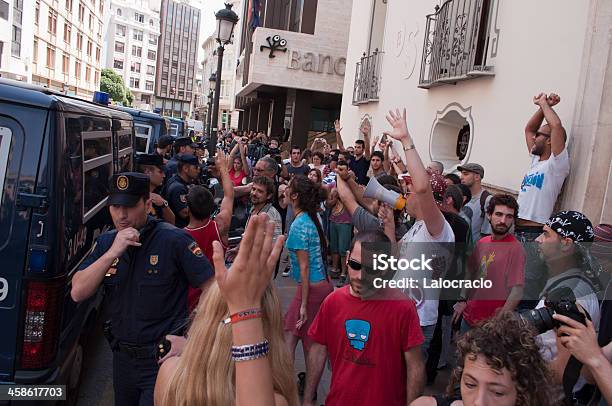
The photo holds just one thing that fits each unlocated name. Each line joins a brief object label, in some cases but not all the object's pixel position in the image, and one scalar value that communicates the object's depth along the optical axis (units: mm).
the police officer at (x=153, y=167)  5770
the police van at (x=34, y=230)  2875
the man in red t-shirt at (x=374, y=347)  2578
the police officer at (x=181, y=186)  5488
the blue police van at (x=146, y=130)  11406
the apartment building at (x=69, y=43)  47812
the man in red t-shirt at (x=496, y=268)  3516
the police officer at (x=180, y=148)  7680
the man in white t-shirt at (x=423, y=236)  3207
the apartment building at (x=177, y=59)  126062
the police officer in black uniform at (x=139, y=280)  2877
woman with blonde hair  1433
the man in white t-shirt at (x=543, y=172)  4699
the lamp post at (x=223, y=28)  11109
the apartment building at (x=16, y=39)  38566
